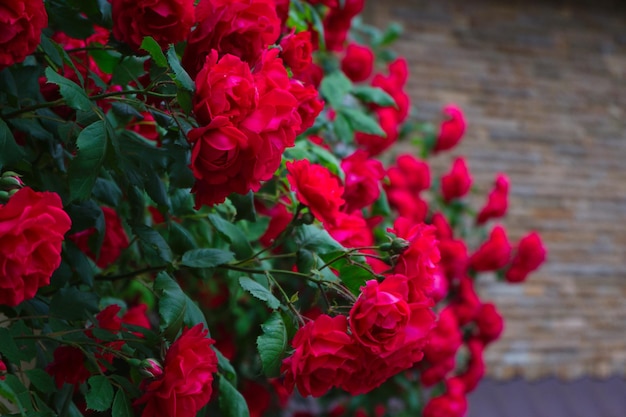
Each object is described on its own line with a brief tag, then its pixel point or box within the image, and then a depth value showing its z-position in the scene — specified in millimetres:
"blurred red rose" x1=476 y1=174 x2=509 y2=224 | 2344
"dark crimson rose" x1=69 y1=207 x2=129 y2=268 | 1150
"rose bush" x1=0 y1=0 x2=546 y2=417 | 796
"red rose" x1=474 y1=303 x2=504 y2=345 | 2301
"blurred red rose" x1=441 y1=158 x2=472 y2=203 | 2334
